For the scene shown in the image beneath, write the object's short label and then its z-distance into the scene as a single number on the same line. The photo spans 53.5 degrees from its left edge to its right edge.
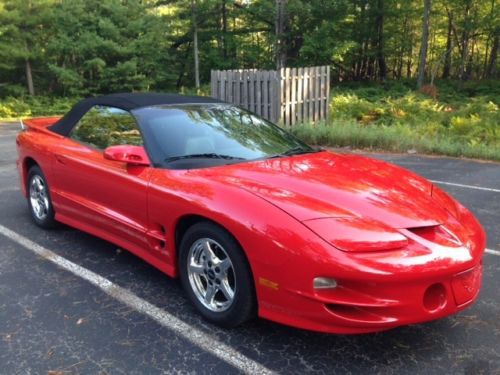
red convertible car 2.53
